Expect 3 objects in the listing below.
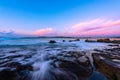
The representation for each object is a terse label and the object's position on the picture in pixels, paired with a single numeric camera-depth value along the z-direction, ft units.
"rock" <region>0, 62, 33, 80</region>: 8.37
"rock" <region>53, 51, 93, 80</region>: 8.91
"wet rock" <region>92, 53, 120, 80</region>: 8.58
